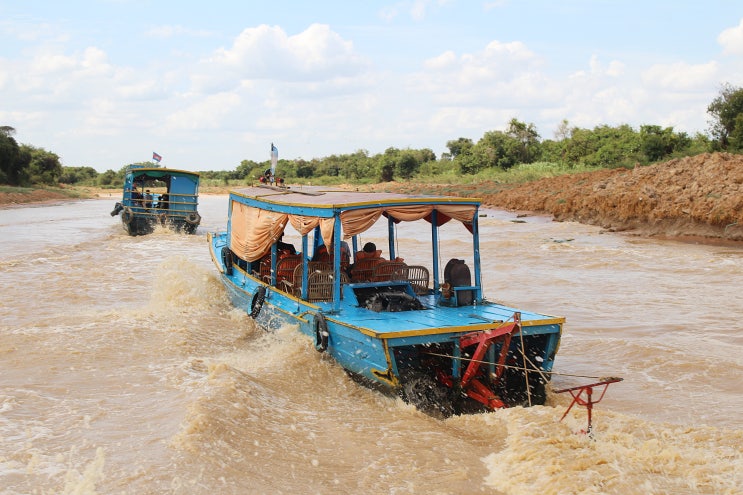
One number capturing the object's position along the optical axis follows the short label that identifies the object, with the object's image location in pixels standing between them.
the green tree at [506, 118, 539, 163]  51.28
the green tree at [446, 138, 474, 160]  63.98
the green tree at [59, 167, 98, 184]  77.94
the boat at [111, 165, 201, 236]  24.28
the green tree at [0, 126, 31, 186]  46.56
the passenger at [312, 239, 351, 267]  10.01
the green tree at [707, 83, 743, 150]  31.19
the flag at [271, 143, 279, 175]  13.15
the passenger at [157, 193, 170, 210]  24.94
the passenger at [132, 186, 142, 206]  24.52
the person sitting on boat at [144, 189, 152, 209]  25.25
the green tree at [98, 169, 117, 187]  77.88
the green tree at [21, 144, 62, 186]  56.53
